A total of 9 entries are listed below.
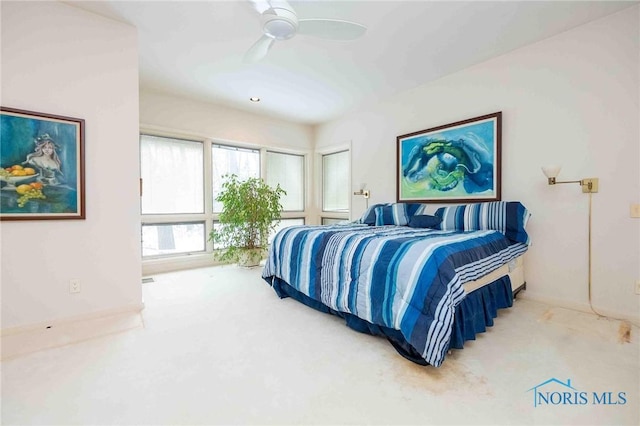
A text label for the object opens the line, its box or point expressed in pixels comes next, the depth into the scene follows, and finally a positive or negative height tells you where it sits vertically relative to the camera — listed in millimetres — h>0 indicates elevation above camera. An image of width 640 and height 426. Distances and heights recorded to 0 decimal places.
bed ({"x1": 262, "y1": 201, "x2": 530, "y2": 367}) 1652 -465
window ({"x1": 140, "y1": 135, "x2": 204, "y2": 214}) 3918 +508
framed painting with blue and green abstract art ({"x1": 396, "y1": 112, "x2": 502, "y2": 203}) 3061 +553
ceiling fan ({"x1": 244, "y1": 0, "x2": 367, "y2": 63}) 1823 +1258
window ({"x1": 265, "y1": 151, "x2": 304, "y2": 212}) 5152 +626
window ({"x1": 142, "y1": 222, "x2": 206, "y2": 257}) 3979 -415
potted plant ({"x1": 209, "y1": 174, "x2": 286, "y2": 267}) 4180 -140
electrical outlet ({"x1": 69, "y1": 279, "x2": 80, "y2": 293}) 2258 -600
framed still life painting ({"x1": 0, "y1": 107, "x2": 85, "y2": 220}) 2016 +336
